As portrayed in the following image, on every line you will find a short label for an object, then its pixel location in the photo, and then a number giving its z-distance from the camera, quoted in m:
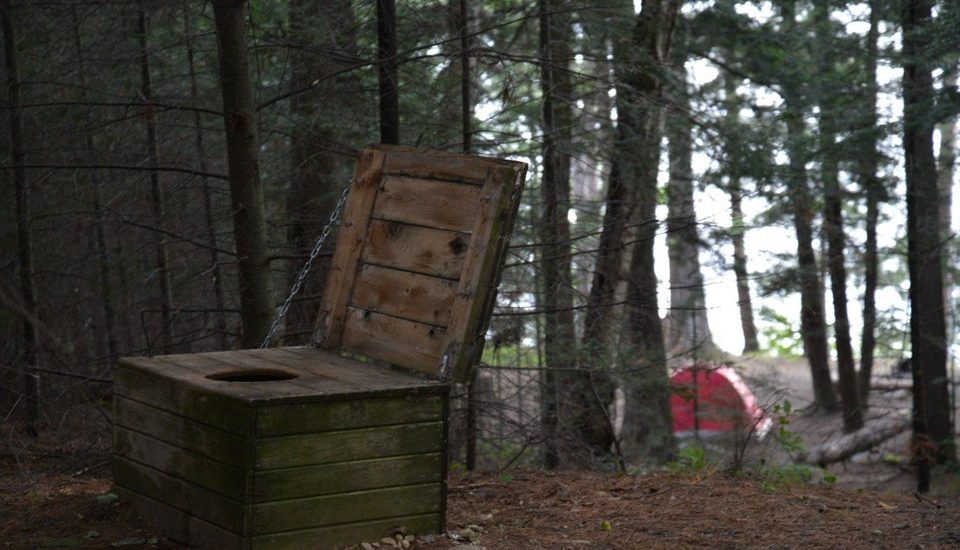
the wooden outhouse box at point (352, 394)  4.36
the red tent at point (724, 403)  15.23
